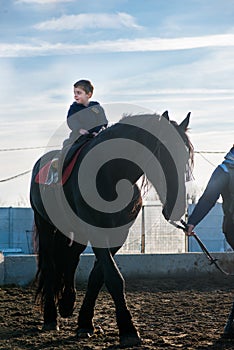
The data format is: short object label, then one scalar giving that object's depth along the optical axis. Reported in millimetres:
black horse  8051
